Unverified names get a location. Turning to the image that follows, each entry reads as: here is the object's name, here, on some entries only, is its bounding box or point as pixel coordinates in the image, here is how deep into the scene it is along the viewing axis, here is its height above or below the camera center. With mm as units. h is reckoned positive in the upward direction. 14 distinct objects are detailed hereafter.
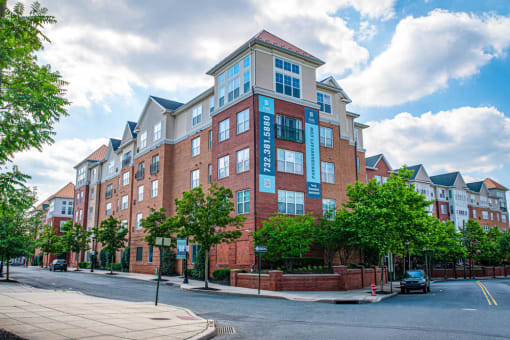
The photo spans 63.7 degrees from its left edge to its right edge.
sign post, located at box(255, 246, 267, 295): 23417 -243
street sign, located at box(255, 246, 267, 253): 23417 -243
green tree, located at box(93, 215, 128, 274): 44219 +1002
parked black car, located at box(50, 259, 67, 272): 48438 -2520
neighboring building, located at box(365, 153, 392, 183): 55484 +10609
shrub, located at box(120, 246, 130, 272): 47531 -1802
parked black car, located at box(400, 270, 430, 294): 26656 -2365
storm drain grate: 10918 -2293
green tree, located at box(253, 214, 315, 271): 27500 +454
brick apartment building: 31703 +9004
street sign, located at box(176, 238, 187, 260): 23964 -86
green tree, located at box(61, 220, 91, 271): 51844 +534
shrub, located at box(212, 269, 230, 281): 29948 -2149
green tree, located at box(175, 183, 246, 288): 26641 +1805
